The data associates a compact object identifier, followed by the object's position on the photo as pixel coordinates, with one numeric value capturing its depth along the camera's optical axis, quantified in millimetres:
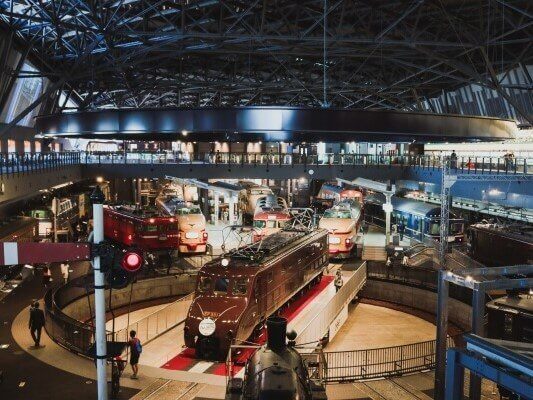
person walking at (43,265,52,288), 24297
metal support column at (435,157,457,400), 13172
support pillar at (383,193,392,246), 37656
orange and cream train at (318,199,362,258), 32562
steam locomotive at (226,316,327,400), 9012
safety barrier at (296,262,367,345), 18703
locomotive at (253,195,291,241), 34875
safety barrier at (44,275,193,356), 16422
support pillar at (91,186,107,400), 7332
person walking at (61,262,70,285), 25438
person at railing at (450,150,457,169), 40869
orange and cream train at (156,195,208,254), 34344
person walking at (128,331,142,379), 14188
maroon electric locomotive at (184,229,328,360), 17156
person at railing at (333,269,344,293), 25688
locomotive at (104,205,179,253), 32594
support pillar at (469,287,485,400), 11195
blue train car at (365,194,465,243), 37062
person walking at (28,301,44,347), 16188
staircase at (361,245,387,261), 34250
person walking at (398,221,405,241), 43469
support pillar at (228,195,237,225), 38656
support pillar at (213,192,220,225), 45362
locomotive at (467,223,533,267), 26031
